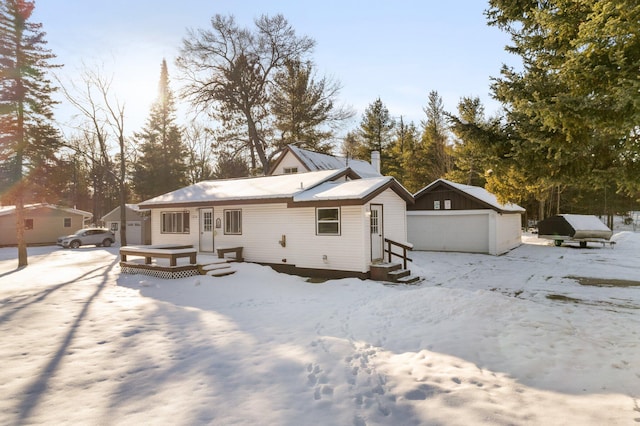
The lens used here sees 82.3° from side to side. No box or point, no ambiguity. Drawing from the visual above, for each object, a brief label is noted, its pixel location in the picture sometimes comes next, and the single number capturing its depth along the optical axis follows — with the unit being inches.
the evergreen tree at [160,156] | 1737.2
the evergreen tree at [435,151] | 1615.4
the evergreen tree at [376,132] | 1824.6
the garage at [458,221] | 852.6
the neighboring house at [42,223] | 1235.2
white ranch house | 516.7
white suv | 1152.8
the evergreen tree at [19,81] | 735.7
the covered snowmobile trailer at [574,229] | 1009.8
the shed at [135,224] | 1256.8
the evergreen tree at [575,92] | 242.2
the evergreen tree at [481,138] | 364.5
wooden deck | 525.3
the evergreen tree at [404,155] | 1673.2
